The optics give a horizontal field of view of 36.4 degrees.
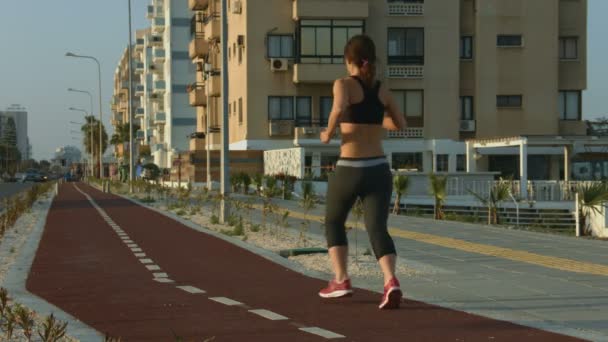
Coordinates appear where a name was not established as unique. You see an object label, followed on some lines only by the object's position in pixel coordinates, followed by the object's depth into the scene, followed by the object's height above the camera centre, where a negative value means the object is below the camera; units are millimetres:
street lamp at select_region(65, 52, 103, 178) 66444 +6980
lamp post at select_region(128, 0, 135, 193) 46472 +2203
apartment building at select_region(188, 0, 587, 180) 49062 +4057
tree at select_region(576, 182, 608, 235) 17484 -977
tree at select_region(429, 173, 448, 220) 22281 -1016
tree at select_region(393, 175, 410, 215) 24469 -982
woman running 7488 -48
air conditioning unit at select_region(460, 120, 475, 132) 49844 +1335
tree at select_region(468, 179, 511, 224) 21155 -1140
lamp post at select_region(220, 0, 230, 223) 20562 +869
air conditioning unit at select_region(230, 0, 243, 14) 50781 +8036
